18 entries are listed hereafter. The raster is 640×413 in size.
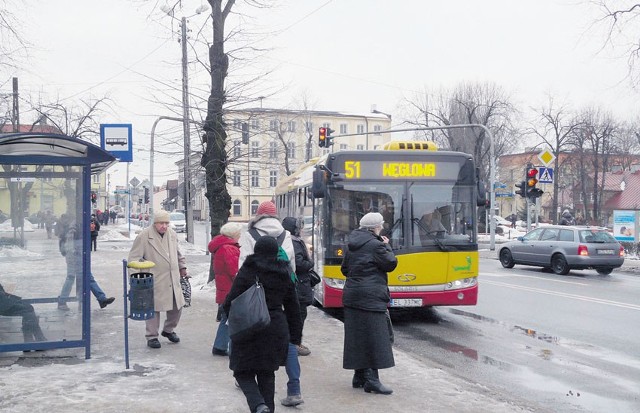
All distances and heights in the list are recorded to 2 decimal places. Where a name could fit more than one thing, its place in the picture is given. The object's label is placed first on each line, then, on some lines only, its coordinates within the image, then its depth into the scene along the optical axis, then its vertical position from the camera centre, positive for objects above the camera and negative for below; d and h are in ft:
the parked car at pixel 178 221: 194.70 -1.06
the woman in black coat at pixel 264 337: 18.16 -3.04
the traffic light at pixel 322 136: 108.27 +11.70
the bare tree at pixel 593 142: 193.67 +19.12
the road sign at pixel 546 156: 92.51 +6.98
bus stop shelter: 26.68 -0.95
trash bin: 26.55 -2.83
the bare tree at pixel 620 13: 75.61 +20.40
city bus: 39.37 -0.03
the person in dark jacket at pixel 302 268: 26.37 -1.91
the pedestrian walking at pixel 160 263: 29.60 -1.85
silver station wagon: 74.33 -4.00
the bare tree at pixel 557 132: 191.01 +20.70
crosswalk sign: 91.71 +4.68
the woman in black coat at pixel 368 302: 22.29 -2.69
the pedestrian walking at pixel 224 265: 27.71 -1.83
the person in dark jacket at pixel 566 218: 98.22 -1.00
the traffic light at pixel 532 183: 89.25 +3.50
